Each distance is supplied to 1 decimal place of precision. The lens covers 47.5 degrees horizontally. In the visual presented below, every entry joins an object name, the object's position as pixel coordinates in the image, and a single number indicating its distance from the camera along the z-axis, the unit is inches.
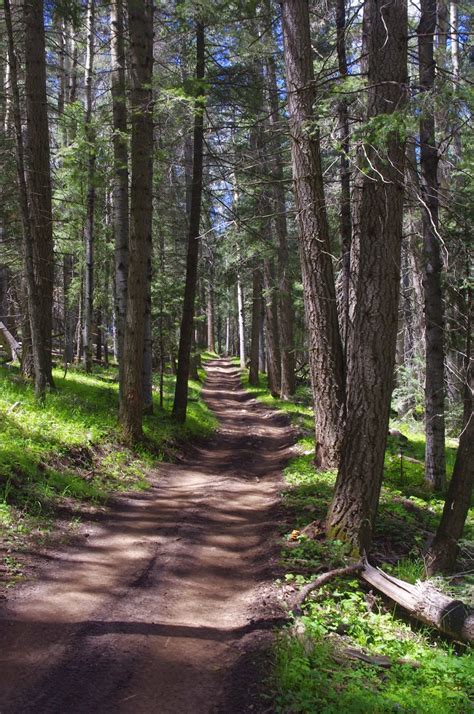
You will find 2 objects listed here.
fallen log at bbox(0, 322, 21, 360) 620.1
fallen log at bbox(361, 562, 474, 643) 182.1
